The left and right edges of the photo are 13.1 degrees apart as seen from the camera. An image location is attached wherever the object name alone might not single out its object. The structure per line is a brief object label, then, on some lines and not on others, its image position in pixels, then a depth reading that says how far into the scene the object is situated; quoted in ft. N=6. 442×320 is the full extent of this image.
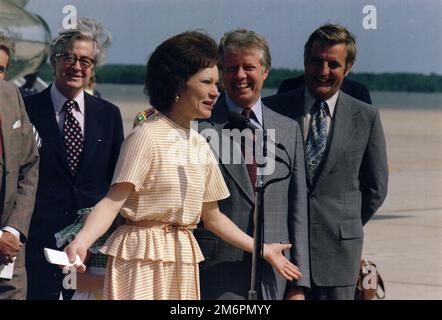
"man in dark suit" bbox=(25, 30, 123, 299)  32.79
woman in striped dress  25.45
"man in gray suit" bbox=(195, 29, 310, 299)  28.90
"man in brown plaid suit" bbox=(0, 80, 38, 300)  29.36
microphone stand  25.47
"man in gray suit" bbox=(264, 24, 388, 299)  31.31
